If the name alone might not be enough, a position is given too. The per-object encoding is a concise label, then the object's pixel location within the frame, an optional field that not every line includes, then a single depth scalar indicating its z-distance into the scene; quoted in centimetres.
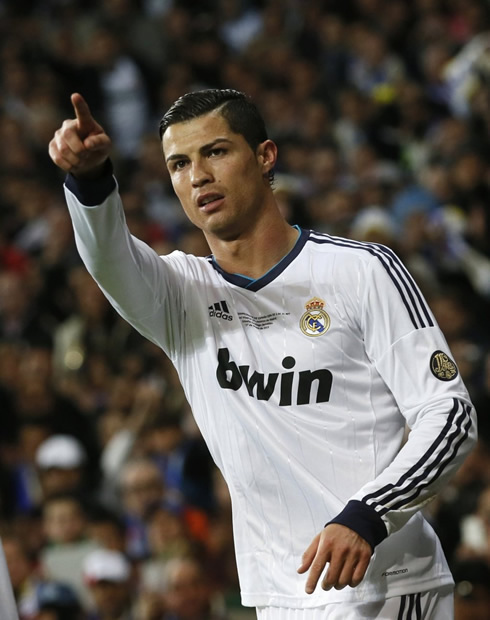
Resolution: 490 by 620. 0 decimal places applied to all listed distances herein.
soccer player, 624
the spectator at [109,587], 1263
